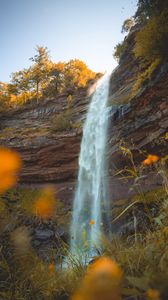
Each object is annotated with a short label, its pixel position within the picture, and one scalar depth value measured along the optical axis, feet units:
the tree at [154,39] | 26.63
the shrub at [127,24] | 66.33
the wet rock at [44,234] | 33.83
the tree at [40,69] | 87.35
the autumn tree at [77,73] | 84.22
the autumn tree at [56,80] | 84.53
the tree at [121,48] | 48.16
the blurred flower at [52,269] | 7.69
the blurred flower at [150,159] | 7.55
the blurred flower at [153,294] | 3.36
